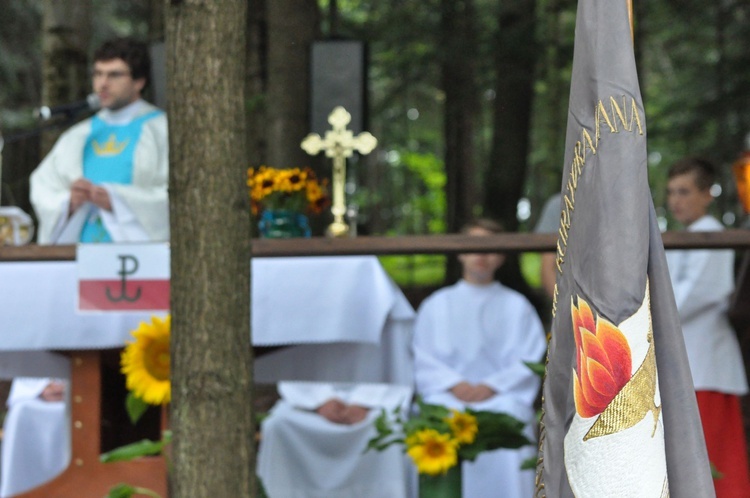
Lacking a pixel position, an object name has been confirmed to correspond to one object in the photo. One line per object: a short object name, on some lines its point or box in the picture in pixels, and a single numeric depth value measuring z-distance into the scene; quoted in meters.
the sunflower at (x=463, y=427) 8.00
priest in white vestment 9.68
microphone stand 9.05
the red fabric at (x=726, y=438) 9.11
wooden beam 7.60
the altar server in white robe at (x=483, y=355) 9.73
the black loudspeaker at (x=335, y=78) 13.47
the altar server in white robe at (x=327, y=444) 10.06
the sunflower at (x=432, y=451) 7.88
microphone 9.09
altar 8.40
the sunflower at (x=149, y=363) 7.64
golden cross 10.01
